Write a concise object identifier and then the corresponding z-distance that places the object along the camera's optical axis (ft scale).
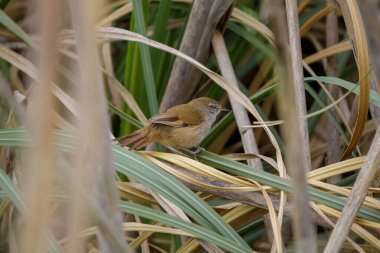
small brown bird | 18.79
